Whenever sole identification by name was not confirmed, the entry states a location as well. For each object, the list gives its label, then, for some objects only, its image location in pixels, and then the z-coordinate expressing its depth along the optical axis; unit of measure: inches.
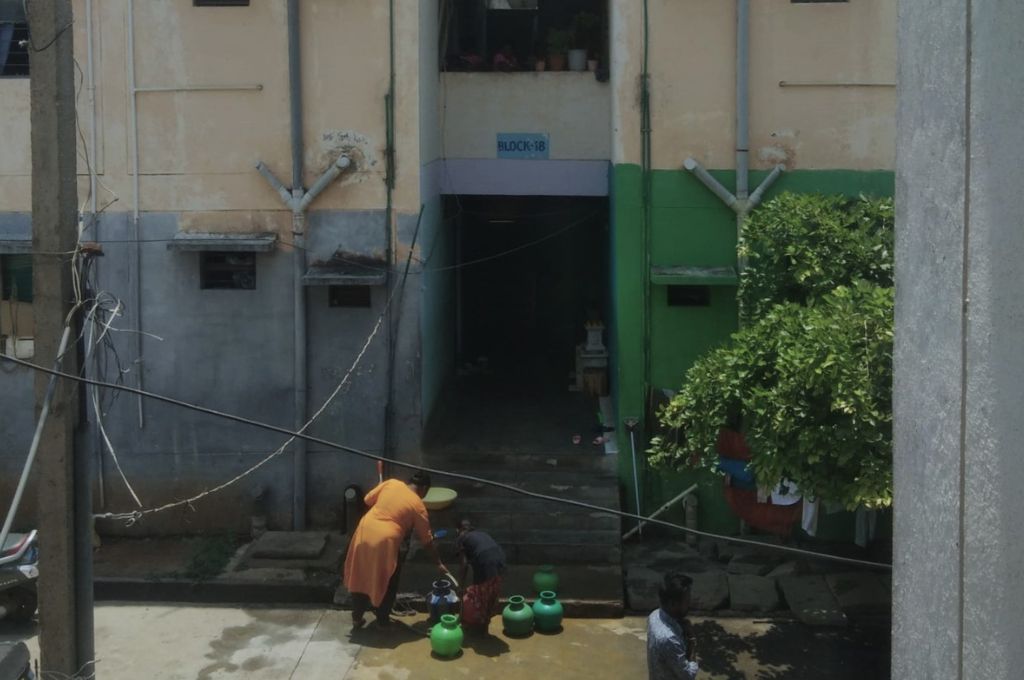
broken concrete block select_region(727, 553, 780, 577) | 506.9
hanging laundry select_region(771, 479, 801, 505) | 435.2
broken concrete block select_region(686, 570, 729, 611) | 469.7
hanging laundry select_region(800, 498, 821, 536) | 451.2
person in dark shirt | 438.9
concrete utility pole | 281.9
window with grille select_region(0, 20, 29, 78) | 551.2
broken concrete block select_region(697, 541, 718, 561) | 525.3
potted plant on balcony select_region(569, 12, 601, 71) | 617.6
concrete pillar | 170.6
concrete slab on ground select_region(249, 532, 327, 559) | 512.7
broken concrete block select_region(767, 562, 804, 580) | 497.4
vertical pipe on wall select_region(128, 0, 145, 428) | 538.3
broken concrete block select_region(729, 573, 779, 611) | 468.8
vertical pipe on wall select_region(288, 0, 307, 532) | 532.7
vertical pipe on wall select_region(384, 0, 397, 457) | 533.6
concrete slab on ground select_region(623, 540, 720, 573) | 511.5
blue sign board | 605.6
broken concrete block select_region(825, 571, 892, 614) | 461.1
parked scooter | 447.8
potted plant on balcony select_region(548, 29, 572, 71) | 612.4
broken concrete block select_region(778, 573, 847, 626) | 456.4
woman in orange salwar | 439.5
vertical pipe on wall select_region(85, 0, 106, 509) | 537.0
